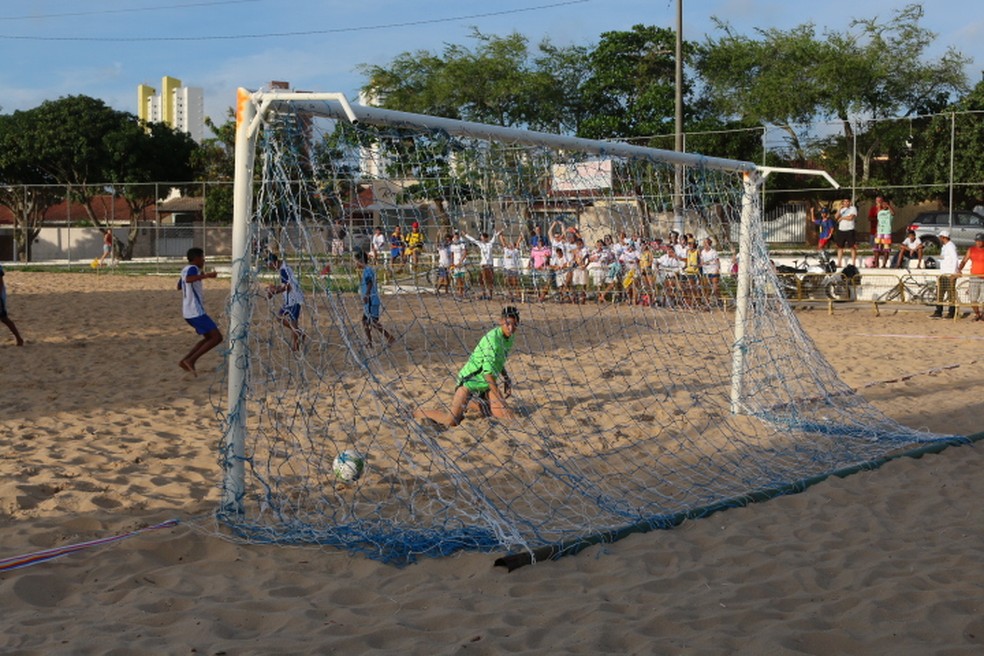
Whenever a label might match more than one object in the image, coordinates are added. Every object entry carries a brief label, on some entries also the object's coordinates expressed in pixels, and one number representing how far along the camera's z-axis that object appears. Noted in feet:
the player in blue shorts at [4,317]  38.13
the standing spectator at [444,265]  27.09
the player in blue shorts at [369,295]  21.44
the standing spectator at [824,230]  74.13
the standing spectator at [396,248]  23.88
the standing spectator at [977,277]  57.36
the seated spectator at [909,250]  69.43
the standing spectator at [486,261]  28.71
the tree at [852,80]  114.11
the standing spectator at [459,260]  27.04
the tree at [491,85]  133.08
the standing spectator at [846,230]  70.33
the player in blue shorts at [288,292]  18.21
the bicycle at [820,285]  63.46
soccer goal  17.01
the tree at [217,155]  145.07
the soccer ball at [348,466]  18.98
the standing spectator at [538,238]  29.76
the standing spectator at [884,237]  71.41
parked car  79.56
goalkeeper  24.76
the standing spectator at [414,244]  24.30
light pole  73.20
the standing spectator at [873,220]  75.92
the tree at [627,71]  130.82
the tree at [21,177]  121.29
